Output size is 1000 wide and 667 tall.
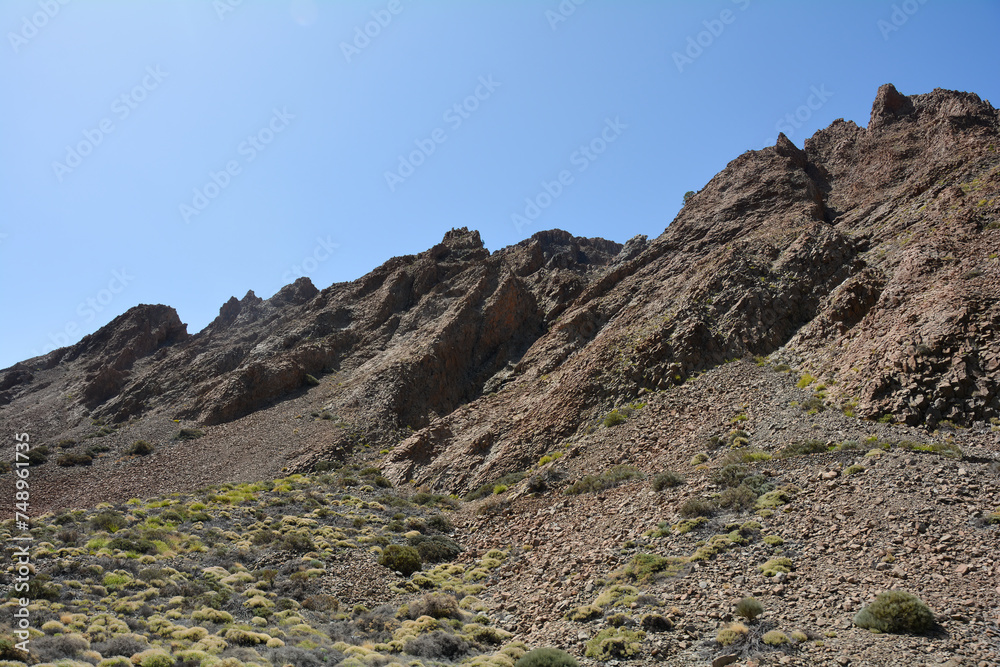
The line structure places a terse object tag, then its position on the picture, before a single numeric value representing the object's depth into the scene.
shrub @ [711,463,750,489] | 20.19
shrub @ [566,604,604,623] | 14.99
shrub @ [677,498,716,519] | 18.77
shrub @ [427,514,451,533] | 26.75
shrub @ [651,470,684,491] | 21.89
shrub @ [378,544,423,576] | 21.72
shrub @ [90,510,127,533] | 24.73
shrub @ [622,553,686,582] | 15.86
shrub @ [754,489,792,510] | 17.66
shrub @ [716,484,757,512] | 18.38
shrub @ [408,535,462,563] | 23.23
